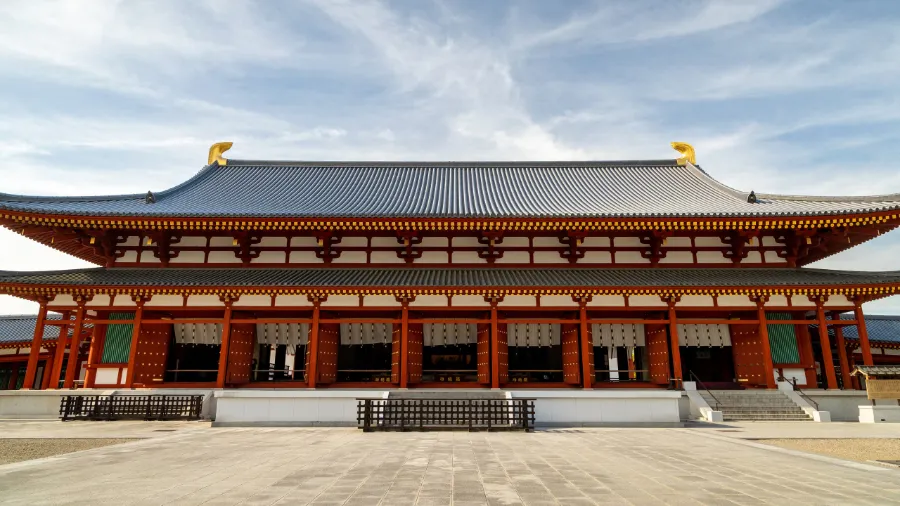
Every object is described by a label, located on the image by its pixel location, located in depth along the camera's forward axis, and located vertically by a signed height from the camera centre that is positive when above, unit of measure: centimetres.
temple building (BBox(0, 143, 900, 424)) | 1681 +227
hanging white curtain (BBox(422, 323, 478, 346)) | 1866 +87
